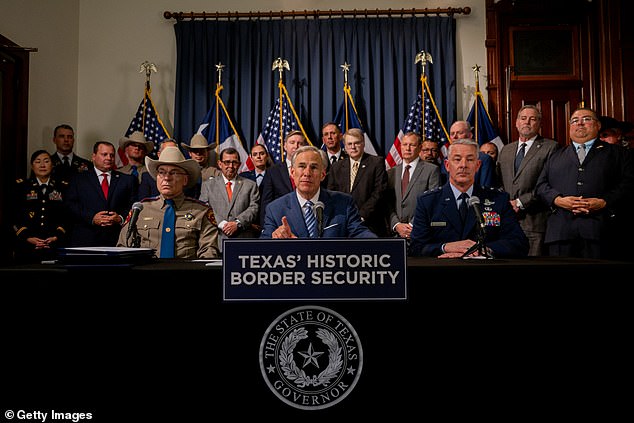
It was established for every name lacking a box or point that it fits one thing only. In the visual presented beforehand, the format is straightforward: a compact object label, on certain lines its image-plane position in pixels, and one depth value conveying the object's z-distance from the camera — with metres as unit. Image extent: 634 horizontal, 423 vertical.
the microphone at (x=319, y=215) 2.24
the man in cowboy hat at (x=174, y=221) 3.08
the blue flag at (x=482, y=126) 6.09
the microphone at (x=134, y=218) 2.44
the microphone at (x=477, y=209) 2.27
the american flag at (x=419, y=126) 6.00
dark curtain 6.35
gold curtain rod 6.40
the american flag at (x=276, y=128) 6.05
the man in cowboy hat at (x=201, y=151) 5.38
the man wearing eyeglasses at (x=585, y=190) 3.91
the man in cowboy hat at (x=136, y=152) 5.52
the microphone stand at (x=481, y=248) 2.25
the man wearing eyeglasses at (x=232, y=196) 4.70
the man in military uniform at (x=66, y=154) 5.47
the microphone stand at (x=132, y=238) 2.48
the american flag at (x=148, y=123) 6.25
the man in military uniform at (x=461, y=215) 2.84
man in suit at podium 2.89
